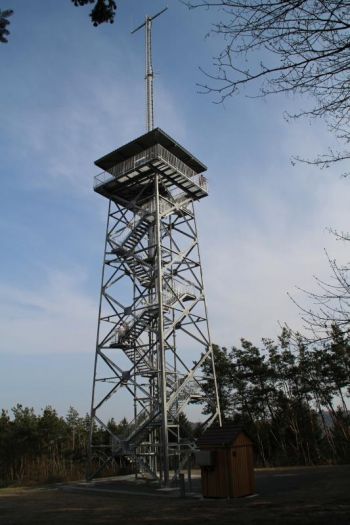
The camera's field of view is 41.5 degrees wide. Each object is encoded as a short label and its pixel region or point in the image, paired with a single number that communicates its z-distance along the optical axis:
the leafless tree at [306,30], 4.65
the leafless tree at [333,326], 5.49
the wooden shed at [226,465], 13.42
